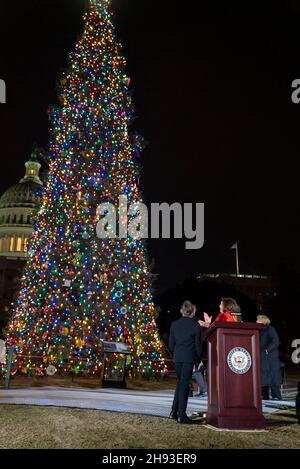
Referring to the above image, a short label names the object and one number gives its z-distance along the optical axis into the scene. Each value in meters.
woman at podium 7.40
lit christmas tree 20.12
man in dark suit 7.80
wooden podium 6.86
